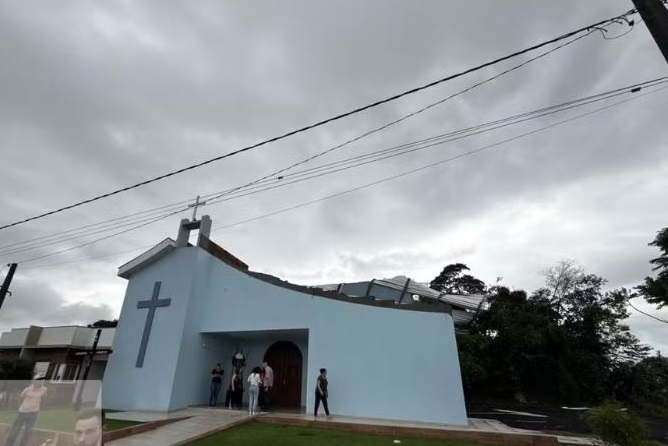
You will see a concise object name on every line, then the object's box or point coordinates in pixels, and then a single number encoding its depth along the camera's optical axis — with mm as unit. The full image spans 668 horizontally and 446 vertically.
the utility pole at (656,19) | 4152
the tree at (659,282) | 10844
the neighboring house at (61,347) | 25469
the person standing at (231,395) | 13602
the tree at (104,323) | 41722
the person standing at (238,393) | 13812
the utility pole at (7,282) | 14031
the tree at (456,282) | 37906
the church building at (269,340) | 11797
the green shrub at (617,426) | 7062
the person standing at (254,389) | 12195
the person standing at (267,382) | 13344
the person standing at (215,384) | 14094
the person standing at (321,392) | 11398
